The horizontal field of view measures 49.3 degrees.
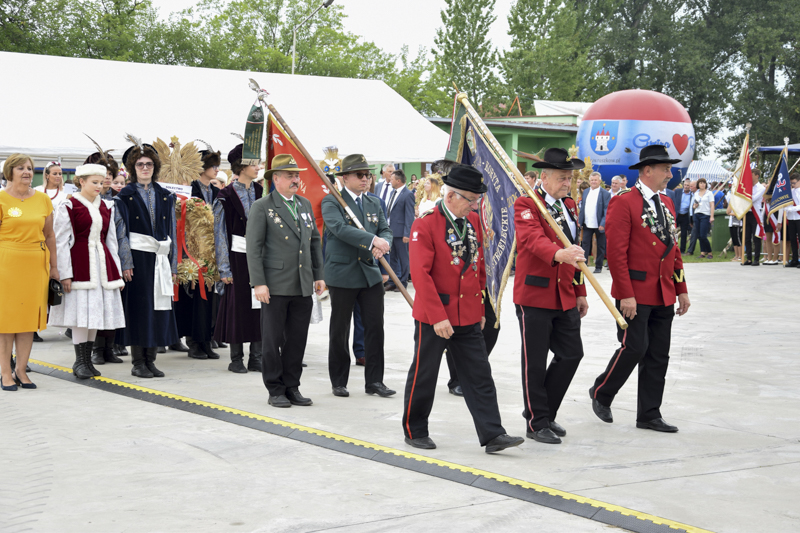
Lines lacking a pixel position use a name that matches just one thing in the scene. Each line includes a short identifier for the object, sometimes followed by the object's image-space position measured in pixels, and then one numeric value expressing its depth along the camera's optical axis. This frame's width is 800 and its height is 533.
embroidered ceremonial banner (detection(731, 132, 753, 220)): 20.08
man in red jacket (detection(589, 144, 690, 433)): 6.07
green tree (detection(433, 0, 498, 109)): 53.47
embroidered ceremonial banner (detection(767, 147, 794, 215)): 19.36
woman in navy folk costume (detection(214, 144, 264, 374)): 8.37
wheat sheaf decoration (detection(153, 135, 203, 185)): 9.42
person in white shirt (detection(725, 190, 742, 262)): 22.09
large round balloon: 22.98
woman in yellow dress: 7.33
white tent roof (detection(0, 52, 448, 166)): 17.62
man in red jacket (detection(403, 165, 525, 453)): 5.39
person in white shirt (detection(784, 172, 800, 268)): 19.02
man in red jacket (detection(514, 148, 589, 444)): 5.78
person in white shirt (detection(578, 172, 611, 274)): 18.11
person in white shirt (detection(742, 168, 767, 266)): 20.14
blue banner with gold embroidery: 6.15
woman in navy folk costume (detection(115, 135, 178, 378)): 8.12
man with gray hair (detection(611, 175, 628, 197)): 17.20
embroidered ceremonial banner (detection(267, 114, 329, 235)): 7.78
